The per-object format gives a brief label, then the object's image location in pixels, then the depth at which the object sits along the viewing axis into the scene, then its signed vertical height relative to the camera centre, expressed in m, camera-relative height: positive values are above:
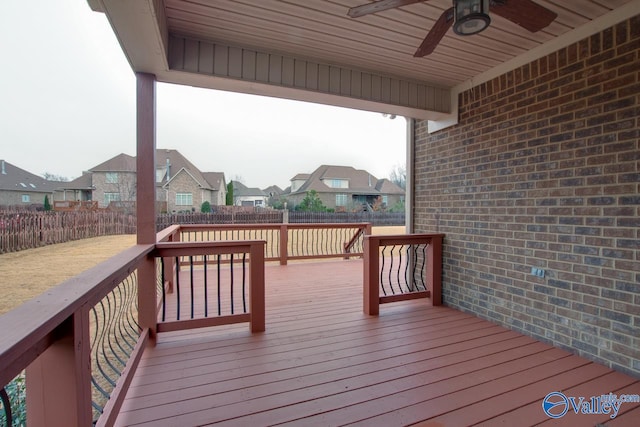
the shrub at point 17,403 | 2.01 -1.40
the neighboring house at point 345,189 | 24.75 +1.87
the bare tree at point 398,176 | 27.73 +3.35
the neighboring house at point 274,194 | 25.56 +1.79
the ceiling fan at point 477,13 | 1.57 +1.13
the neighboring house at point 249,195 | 32.56 +1.78
